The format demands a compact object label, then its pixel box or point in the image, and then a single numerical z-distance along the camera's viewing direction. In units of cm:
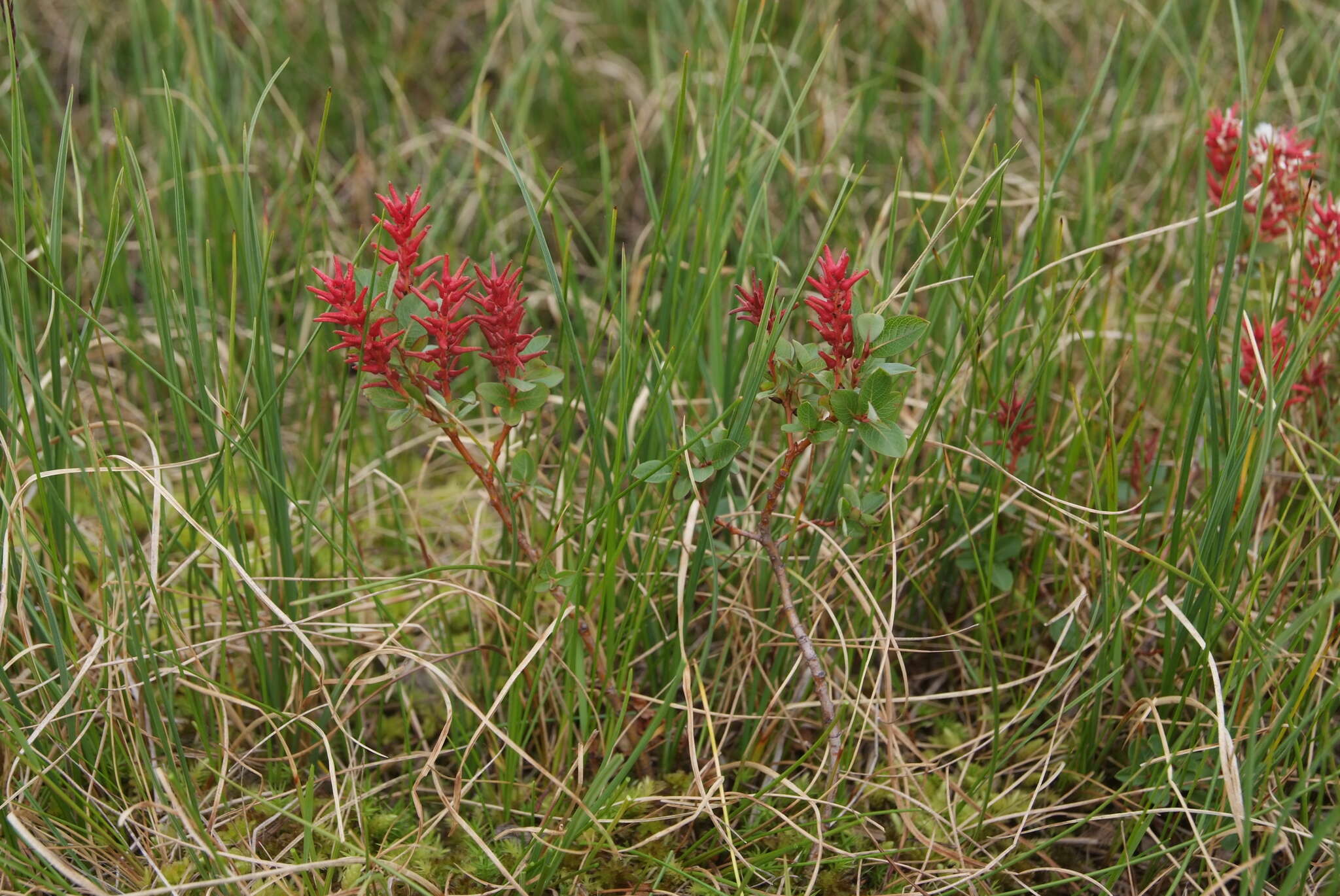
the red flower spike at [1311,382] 91
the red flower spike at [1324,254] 88
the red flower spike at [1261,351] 88
